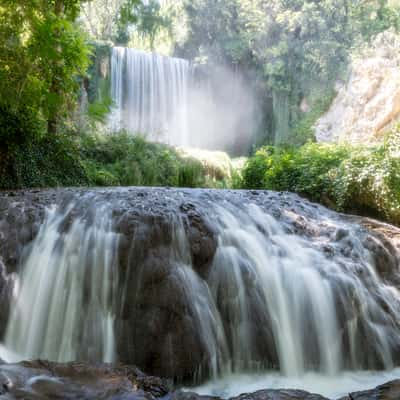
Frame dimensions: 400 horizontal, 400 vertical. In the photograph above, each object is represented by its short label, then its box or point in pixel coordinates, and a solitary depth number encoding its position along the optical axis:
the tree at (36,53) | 7.06
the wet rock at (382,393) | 2.17
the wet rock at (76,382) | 2.14
